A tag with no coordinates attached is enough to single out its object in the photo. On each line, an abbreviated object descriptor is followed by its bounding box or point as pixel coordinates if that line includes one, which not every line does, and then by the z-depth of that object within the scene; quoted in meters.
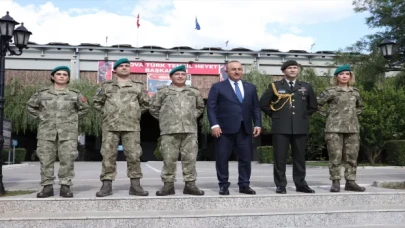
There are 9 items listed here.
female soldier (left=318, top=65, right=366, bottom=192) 6.30
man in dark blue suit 5.94
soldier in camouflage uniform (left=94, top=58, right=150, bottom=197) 5.80
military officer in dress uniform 6.10
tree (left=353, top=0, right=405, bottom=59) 16.12
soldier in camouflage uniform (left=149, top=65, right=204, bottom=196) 5.84
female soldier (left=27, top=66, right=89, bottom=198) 5.70
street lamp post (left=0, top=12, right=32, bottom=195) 7.27
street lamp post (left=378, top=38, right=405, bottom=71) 13.86
